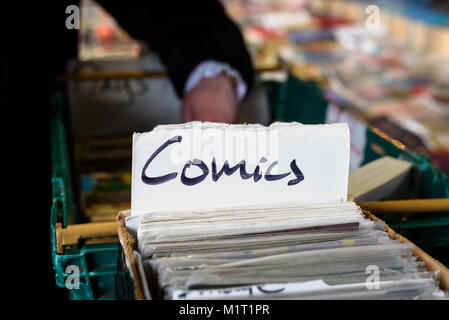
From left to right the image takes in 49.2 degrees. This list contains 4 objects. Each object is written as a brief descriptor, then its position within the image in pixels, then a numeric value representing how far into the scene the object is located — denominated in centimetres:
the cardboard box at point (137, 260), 62
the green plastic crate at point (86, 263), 82
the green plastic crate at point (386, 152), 104
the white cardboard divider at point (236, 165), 74
